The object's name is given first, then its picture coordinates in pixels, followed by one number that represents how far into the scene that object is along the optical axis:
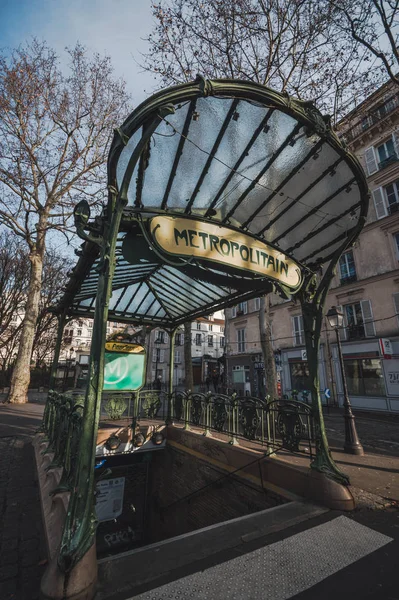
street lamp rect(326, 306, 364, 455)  6.59
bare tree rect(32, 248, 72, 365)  23.61
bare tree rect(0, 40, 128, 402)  14.22
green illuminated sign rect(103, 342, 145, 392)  6.19
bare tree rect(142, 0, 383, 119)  9.09
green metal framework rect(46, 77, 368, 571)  2.66
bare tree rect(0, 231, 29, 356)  20.77
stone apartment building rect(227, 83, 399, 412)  16.75
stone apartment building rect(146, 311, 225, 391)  43.33
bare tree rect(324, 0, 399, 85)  7.10
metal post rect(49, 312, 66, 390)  7.28
